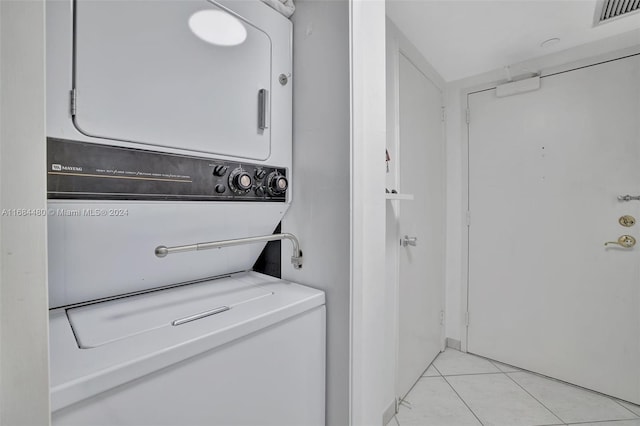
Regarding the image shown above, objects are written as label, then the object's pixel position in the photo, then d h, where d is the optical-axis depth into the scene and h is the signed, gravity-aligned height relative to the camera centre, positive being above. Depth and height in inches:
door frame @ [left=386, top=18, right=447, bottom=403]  70.5 +20.2
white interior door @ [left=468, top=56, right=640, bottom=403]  75.5 -5.6
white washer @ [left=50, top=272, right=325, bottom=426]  22.7 -14.8
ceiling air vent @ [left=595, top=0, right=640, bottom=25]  63.5 +48.2
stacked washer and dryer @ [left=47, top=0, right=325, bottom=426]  26.2 -0.7
